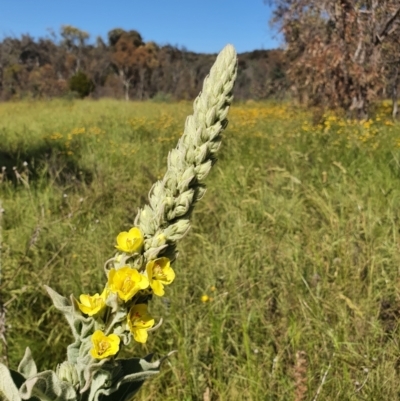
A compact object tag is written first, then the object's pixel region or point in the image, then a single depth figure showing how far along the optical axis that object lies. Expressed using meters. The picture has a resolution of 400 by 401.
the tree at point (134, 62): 37.97
